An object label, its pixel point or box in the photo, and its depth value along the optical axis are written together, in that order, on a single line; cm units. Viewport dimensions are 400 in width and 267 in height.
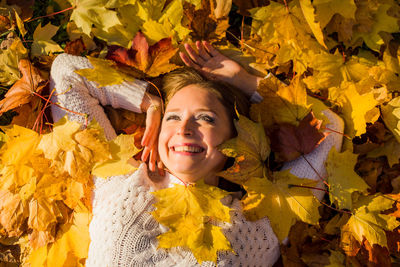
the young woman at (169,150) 145
